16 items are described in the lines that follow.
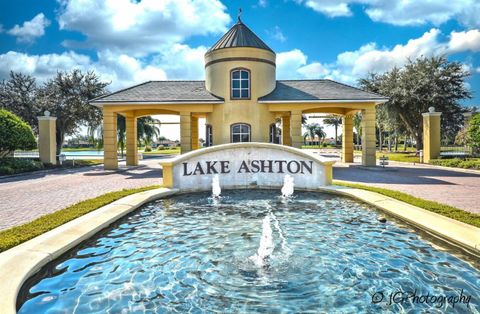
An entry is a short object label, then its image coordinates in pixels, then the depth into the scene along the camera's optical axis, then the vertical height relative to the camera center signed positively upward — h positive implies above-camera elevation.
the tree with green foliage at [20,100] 33.78 +5.28
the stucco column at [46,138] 26.47 +1.07
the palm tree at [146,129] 51.47 +3.43
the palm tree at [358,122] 66.94 +5.19
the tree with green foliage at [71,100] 33.43 +5.19
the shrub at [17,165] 21.52 -0.93
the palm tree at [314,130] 110.06 +5.79
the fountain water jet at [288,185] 13.50 -1.57
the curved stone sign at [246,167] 13.95 -0.81
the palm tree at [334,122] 97.28 +7.62
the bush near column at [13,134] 22.65 +1.22
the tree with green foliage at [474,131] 23.99 +1.04
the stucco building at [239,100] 23.02 +3.32
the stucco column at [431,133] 27.08 +1.05
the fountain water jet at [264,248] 6.10 -1.99
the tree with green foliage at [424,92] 33.75 +5.49
